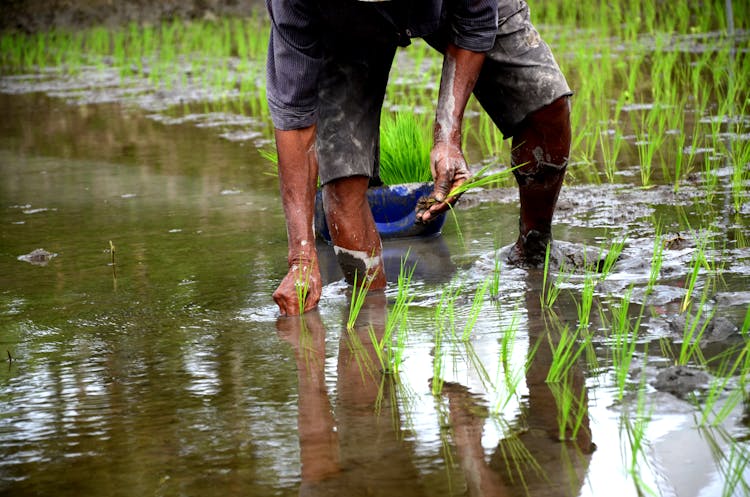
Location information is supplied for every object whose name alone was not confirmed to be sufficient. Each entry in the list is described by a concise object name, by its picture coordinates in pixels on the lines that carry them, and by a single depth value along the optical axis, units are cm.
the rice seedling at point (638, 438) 327
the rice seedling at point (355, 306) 512
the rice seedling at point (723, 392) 361
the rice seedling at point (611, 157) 817
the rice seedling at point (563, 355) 407
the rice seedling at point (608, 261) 548
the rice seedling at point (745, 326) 433
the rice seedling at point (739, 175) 684
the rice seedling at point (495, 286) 545
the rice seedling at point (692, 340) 413
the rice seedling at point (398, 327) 437
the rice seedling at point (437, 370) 411
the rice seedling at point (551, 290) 523
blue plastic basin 699
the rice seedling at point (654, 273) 518
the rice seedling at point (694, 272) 492
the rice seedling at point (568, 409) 361
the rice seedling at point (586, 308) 476
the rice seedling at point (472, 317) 479
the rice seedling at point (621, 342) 389
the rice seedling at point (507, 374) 390
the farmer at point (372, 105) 524
